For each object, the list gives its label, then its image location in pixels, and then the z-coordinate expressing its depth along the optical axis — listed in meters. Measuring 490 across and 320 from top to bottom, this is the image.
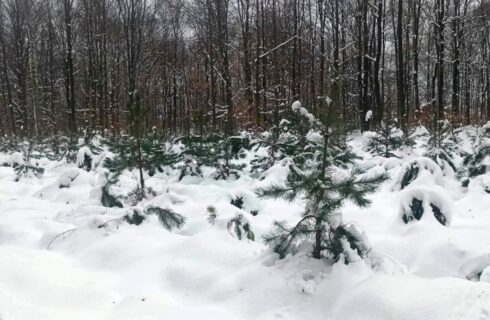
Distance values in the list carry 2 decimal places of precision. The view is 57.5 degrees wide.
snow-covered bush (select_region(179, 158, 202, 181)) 9.40
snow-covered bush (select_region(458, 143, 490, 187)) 6.98
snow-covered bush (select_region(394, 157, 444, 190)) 6.48
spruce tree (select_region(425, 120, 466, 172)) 8.09
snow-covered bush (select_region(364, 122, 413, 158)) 10.44
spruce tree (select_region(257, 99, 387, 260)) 3.37
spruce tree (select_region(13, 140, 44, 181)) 10.10
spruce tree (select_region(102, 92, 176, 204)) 6.69
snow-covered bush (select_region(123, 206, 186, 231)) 4.66
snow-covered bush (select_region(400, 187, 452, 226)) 4.71
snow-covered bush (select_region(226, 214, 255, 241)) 4.52
